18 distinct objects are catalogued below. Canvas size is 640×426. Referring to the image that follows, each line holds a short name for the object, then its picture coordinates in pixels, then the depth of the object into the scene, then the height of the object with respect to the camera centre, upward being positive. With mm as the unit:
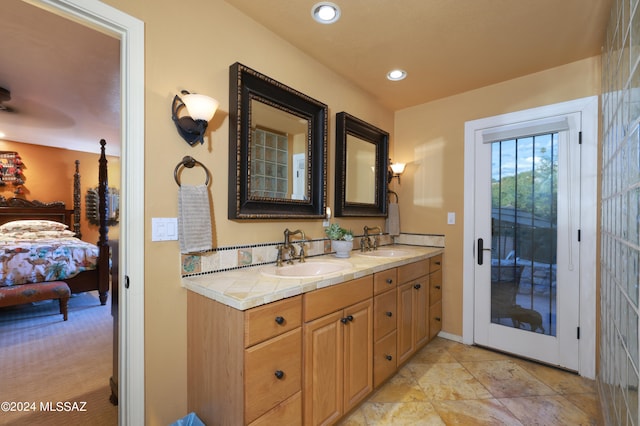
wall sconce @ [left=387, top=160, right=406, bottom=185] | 3141 +449
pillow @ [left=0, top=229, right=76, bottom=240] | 4188 -374
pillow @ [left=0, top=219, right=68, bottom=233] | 4426 -252
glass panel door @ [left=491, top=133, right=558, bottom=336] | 2416 -180
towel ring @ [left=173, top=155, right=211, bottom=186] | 1490 +248
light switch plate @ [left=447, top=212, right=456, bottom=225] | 2885 -66
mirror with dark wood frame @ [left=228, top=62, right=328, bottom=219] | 1706 +415
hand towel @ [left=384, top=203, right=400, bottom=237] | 3125 -84
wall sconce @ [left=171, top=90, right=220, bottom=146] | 1433 +485
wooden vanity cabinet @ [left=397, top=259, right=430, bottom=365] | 2197 -797
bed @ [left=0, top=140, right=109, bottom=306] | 3295 -492
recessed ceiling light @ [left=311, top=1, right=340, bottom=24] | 1698 +1201
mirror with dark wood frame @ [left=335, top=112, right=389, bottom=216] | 2500 +418
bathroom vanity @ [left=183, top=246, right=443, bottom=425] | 1202 -653
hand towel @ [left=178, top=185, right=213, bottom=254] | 1468 -44
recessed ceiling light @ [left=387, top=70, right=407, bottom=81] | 2477 +1185
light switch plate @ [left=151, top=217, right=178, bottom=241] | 1419 -91
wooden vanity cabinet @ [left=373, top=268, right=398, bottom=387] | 1910 -780
